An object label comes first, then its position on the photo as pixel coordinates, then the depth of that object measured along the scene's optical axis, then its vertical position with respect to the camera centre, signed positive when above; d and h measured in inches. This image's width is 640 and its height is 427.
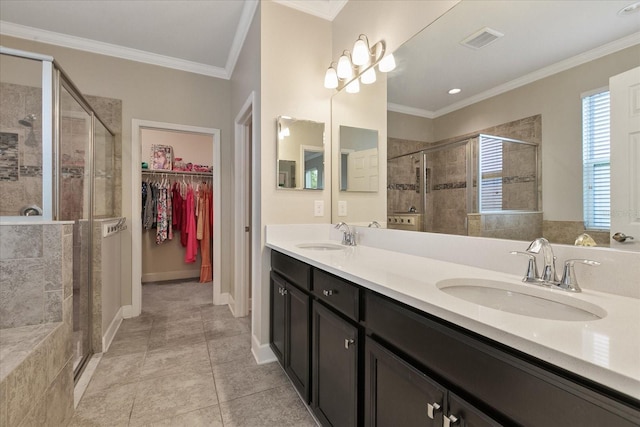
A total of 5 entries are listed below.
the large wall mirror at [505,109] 37.0 +17.0
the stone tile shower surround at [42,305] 50.9 -18.8
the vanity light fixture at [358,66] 74.9 +41.2
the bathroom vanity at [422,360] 19.5 -14.2
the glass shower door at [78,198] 69.9 +3.3
